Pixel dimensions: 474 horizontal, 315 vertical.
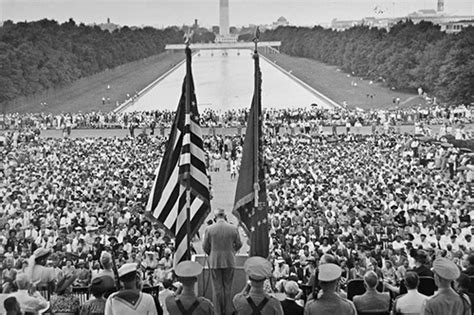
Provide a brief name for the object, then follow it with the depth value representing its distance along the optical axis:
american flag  10.44
